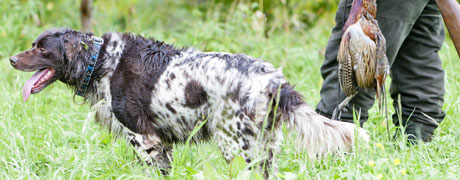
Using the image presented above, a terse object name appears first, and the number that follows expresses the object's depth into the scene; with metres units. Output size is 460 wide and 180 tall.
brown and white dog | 5.65
